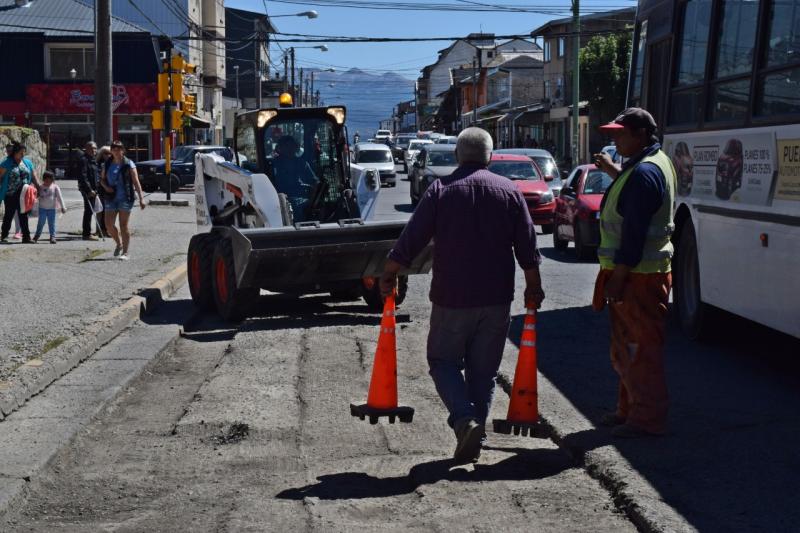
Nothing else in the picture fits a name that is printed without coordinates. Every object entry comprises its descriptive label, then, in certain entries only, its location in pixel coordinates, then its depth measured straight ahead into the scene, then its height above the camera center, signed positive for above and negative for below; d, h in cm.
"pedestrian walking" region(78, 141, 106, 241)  2238 -190
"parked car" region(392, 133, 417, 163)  7784 -423
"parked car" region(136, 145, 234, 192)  4356 -355
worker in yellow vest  689 -104
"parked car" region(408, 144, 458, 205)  3275 -222
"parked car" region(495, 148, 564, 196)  2898 -193
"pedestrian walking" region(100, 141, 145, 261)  1755 -162
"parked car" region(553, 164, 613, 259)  1933 -194
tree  6141 +95
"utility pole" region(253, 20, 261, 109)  6017 +35
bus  878 -44
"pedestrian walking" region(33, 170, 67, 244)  2202 -240
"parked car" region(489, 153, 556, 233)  2592 -206
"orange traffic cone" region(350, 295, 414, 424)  702 -173
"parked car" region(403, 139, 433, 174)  5878 -334
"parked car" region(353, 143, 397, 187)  4800 -300
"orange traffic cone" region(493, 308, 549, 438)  693 -175
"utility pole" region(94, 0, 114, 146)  2286 -13
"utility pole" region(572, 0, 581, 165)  3794 +93
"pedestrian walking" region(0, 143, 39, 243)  2198 -206
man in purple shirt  659 -98
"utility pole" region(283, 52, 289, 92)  8888 +103
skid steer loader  1234 -154
